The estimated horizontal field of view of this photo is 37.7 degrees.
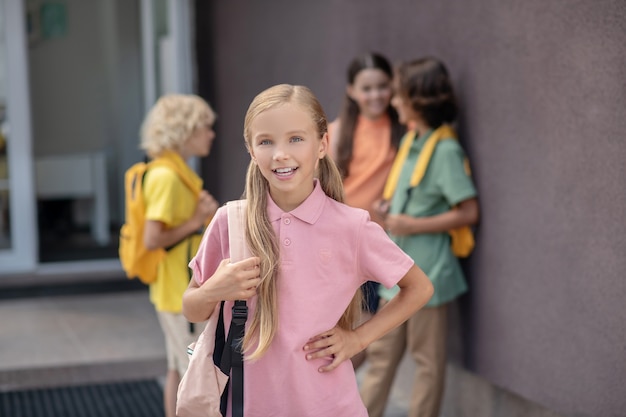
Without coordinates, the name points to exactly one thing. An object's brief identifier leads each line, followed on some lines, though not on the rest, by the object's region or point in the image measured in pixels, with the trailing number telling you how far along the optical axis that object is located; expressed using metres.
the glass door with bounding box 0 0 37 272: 7.26
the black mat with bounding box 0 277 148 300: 7.19
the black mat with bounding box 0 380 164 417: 4.68
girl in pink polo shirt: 2.07
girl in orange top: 4.03
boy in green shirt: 3.60
